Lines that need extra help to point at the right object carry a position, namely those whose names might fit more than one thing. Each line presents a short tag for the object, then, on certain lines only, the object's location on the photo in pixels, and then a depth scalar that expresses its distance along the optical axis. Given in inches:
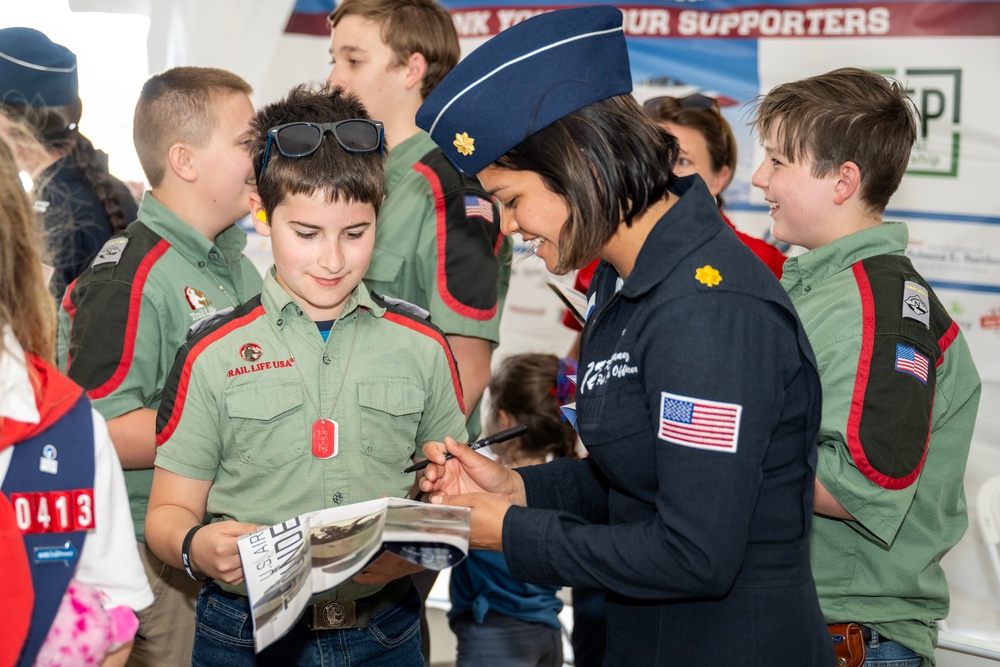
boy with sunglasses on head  74.0
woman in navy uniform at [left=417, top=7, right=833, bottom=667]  55.2
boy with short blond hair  88.0
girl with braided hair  115.8
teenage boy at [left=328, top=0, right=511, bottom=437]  108.9
